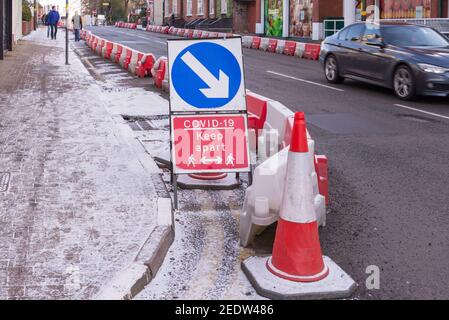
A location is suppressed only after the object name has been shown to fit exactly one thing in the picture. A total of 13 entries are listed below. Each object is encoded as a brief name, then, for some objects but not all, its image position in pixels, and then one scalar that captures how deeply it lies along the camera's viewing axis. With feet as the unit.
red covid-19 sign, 20.17
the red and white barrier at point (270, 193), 16.19
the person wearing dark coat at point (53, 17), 124.69
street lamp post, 68.47
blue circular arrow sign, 20.22
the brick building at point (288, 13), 90.44
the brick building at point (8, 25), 73.36
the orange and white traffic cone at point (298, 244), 14.24
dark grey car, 41.63
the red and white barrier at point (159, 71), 49.39
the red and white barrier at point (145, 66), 58.59
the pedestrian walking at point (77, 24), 125.49
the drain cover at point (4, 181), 21.11
